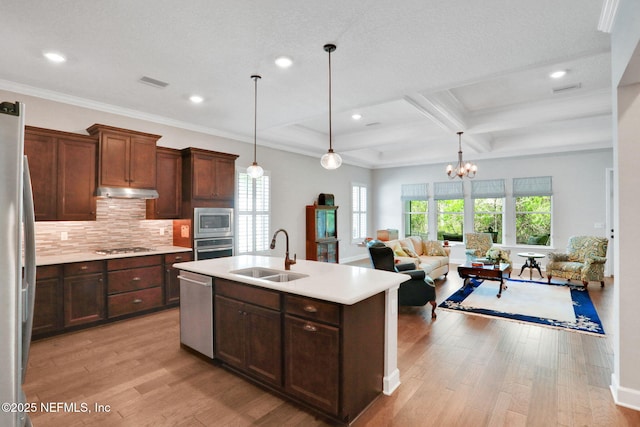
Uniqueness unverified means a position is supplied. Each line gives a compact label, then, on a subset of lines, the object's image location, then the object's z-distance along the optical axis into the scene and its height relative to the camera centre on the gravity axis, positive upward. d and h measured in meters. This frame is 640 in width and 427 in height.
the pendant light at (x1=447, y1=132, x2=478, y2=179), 6.43 +0.94
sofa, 6.00 -0.81
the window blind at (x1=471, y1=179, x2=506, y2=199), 8.25 +0.67
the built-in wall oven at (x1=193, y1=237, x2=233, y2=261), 5.01 -0.54
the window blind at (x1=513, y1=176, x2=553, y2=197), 7.70 +0.68
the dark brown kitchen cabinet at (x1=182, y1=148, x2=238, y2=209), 5.01 +0.58
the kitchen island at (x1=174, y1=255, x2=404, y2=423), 2.18 -0.90
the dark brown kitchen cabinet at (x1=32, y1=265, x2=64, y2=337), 3.60 -0.99
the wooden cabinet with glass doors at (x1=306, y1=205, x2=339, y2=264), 7.51 -0.47
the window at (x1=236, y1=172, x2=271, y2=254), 6.17 +0.00
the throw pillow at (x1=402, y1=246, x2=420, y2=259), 6.22 -0.73
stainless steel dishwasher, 3.05 -0.96
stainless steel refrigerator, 1.16 -0.17
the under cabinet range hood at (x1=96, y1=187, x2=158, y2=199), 4.16 +0.28
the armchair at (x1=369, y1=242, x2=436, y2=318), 4.40 -0.97
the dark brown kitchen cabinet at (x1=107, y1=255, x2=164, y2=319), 4.16 -0.94
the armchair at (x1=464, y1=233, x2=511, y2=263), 7.69 -0.68
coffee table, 5.29 -0.96
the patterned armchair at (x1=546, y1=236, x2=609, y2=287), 5.91 -0.87
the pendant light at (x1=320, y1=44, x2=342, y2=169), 3.13 +0.52
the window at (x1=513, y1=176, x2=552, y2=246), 7.76 +0.14
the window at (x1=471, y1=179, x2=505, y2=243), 8.32 +0.22
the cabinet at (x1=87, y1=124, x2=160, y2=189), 4.20 +0.76
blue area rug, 4.12 -1.35
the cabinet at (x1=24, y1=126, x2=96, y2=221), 3.75 +0.48
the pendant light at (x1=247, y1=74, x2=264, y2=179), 3.86 +0.53
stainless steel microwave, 5.00 -0.13
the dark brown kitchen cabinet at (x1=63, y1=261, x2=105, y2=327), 3.81 -0.95
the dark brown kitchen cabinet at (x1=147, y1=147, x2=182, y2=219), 4.88 +0.42
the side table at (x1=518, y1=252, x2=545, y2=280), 6.54 -0.92
